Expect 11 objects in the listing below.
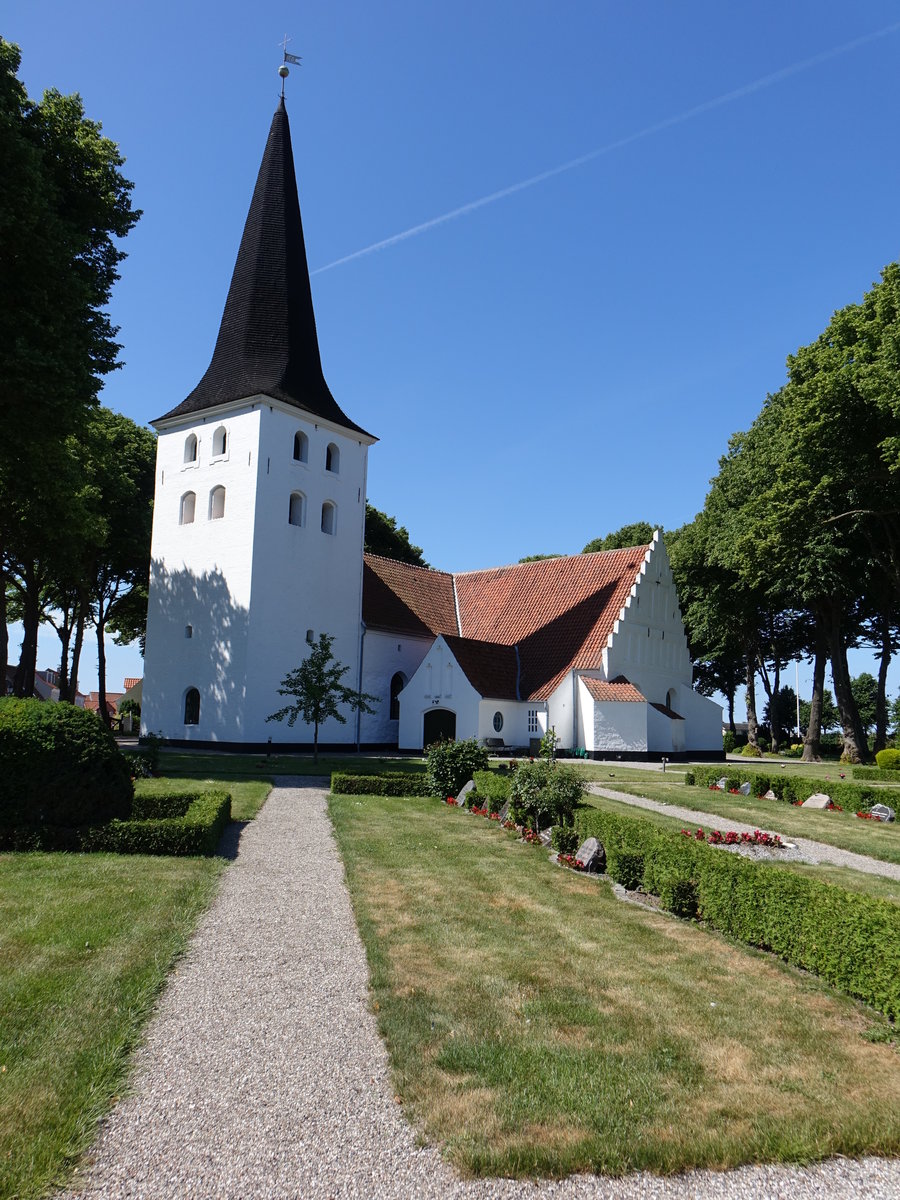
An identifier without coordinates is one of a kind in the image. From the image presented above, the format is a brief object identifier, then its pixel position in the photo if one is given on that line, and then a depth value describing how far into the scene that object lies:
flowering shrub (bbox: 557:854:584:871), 10.70
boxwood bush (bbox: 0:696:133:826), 10.73
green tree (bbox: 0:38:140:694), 16.31
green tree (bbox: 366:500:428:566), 51.28
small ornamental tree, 25.25
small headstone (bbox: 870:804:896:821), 17.21
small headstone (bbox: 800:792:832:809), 18.69
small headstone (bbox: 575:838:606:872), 10.62
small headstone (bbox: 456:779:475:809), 17.16
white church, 32.28
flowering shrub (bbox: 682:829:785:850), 12.40
